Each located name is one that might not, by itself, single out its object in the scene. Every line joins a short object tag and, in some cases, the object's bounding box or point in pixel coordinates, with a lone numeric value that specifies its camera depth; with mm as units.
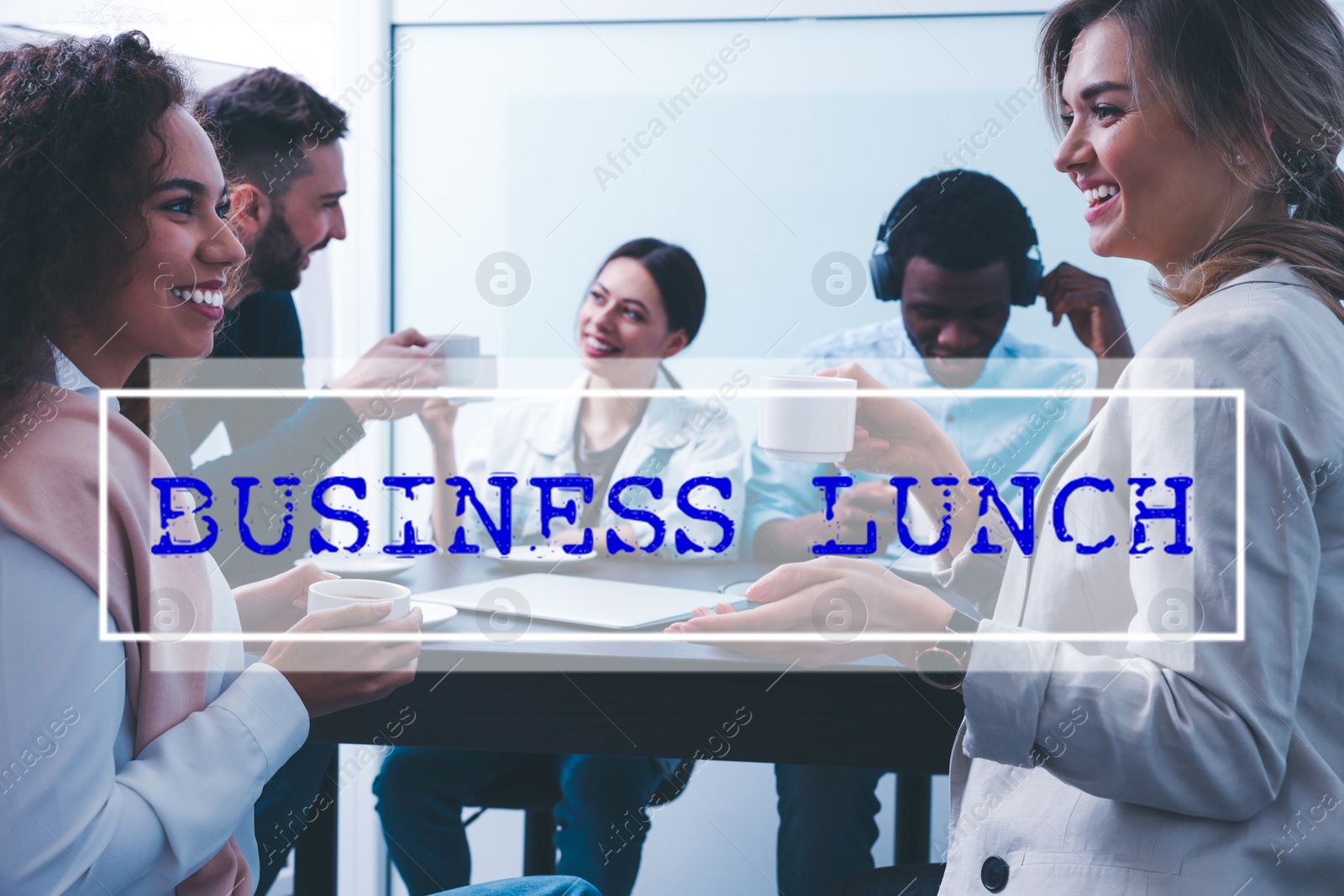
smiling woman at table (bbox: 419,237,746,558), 2176
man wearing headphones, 1604
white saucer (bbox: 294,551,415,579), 1391
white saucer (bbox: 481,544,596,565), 1515
